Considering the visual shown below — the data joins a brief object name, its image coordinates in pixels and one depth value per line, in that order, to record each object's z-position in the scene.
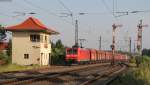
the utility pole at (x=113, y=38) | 60.02
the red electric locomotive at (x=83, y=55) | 65.06
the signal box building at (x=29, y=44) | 66.94
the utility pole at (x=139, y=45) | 57.31
